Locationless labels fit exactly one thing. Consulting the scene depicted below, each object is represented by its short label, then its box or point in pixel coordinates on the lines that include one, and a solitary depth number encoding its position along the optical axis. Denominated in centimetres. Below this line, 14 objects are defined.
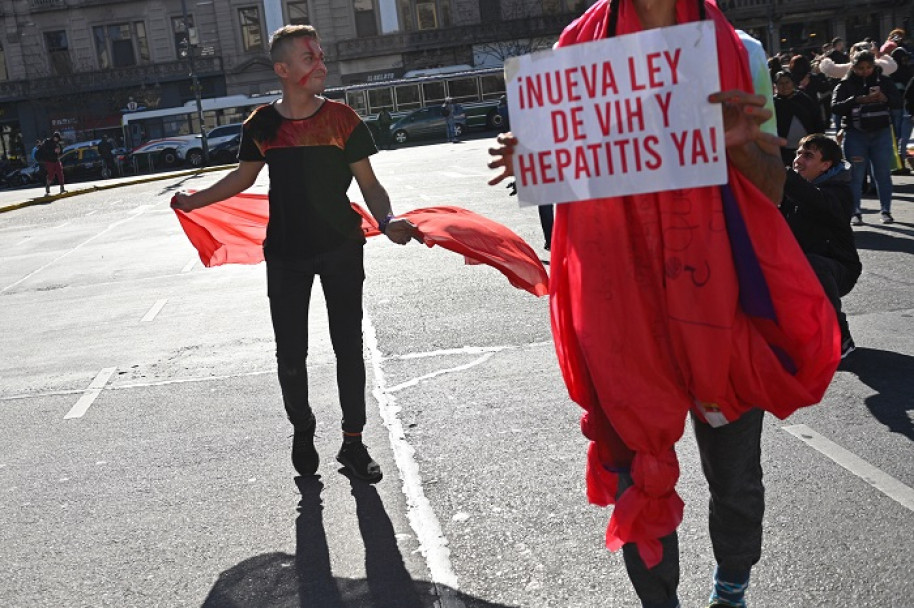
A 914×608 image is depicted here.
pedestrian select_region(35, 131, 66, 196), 3097
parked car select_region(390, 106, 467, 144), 4541
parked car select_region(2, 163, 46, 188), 4666
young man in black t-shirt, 454
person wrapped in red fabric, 265
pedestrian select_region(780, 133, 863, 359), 599
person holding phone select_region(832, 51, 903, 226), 1089
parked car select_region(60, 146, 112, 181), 4628
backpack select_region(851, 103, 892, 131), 1084
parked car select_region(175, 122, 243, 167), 4666
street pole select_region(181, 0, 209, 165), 4559
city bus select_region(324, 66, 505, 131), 4719
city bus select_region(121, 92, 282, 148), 5000
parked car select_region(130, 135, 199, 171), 4656
